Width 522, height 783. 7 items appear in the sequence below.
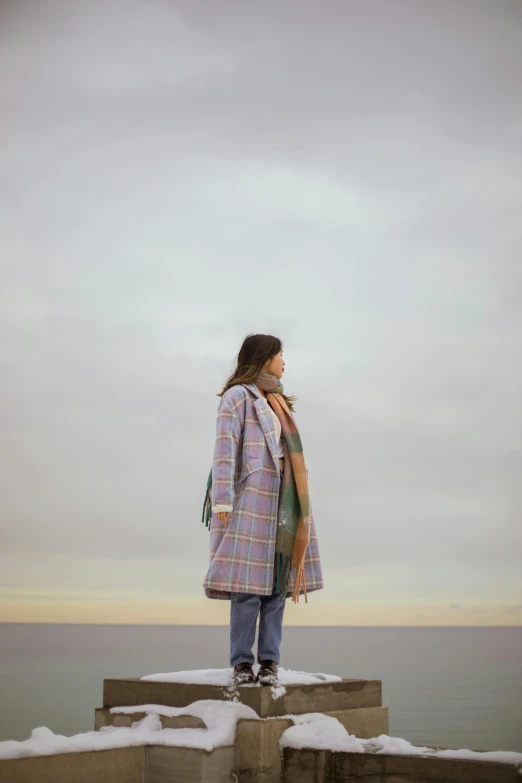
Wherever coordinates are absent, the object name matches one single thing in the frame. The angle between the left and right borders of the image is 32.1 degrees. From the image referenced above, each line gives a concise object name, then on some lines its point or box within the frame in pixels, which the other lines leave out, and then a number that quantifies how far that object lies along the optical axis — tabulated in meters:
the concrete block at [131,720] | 4.64
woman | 4.92
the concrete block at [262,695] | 4.58
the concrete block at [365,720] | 4.94
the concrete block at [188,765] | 4.34
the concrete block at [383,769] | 4.06
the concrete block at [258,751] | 4.42
